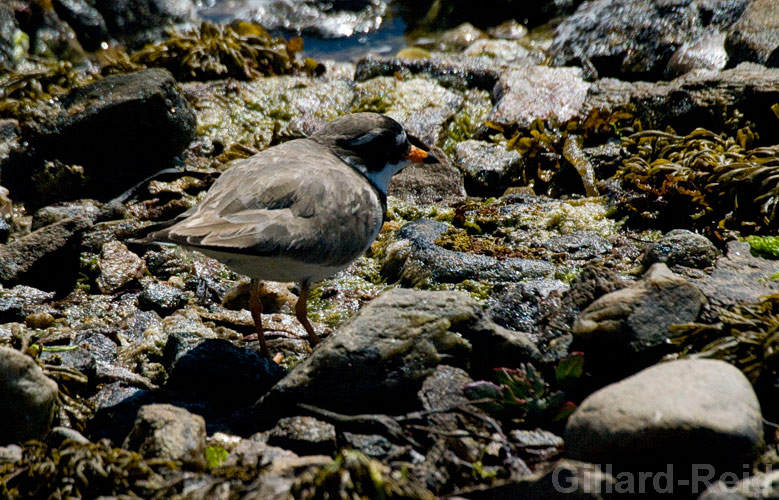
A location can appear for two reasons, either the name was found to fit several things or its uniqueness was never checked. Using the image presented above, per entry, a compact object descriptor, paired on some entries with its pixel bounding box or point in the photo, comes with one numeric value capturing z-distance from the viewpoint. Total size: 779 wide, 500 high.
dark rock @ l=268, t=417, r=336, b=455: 8.43
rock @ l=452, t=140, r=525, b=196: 16.20
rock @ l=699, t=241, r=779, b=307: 9.58
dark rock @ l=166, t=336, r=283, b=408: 9.95
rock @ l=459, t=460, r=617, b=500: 6.64
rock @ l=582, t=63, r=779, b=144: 15.50
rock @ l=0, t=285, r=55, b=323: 12.37
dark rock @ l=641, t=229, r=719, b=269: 11.73
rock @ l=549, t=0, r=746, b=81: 19.84
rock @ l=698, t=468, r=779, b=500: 6.38
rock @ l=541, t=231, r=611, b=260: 13.25
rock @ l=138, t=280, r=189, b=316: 12.64
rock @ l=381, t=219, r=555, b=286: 12.60
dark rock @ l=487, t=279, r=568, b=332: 10.66
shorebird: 10.12
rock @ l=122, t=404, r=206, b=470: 8.07
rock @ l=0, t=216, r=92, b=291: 13.21
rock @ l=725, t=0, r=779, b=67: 17.75
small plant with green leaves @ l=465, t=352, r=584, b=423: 8.50
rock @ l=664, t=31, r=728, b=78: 18.50
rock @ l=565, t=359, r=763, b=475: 6.75
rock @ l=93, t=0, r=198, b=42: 27.46
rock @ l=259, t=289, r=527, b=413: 8.84
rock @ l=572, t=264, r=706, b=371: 8.75
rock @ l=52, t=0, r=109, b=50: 26.64
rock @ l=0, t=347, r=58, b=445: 8.51
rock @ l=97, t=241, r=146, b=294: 13.28
